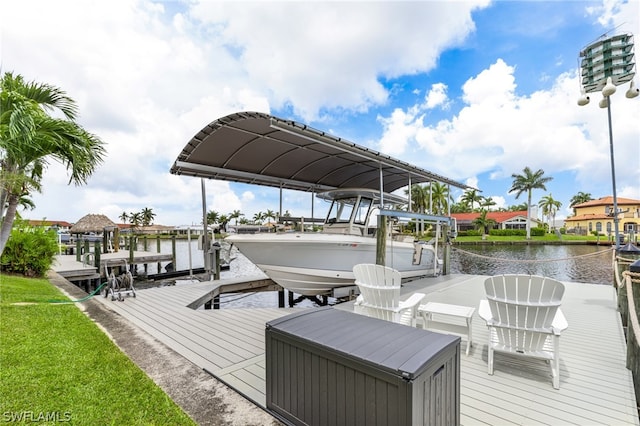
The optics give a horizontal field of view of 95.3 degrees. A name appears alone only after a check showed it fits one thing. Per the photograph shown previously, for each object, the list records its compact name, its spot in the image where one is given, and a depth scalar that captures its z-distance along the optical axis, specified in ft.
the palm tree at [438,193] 141.28
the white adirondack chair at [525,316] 9.49
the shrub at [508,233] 138.72
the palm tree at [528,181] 141.00
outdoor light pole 20.61
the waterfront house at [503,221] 169.58
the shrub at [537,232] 140.36
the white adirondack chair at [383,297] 13.03
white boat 21.42
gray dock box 5.12
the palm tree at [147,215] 258.37
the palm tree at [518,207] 226.38
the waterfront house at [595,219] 141.67
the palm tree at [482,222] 141.59
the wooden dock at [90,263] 35.26
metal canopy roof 17.26
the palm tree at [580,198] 246.88
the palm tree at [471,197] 188.76
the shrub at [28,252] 28.43
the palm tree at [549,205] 169.17
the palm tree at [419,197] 129.70
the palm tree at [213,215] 228.12
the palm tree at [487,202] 187.79
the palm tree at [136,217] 254.96
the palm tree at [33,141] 16.98
